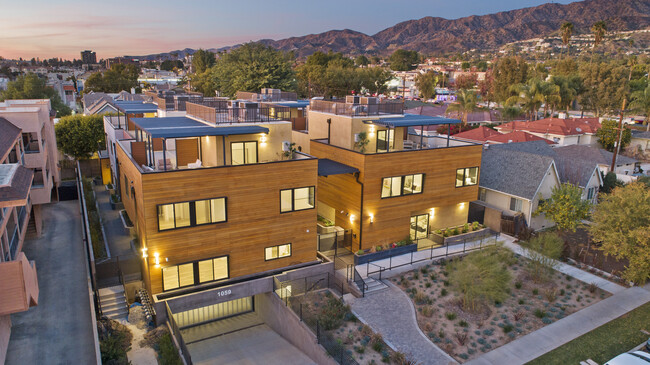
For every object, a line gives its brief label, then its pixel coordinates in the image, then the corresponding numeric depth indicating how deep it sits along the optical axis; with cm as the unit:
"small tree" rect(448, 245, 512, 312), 1937
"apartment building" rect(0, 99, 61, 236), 2628
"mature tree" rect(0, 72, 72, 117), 6912
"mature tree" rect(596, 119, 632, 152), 5069
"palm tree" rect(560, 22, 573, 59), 10580
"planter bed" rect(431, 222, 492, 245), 2638
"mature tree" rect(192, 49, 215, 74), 12846
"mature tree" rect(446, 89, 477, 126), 6419
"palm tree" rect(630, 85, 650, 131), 6662
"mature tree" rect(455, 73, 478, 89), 13575
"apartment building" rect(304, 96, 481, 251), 2417
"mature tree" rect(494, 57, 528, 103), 9138
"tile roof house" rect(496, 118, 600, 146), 5025
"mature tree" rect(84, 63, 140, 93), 10744
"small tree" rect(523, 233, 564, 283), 2236
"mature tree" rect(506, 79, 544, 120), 6694
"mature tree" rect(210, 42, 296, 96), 5631
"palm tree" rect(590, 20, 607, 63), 10856
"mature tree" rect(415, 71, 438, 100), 11674
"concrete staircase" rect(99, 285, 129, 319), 1891
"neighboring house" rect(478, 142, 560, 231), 2859
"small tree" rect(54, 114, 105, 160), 4088
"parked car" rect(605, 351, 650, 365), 1504
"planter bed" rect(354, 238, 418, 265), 2361
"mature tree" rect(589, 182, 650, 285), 2061
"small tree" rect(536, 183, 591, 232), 2544
